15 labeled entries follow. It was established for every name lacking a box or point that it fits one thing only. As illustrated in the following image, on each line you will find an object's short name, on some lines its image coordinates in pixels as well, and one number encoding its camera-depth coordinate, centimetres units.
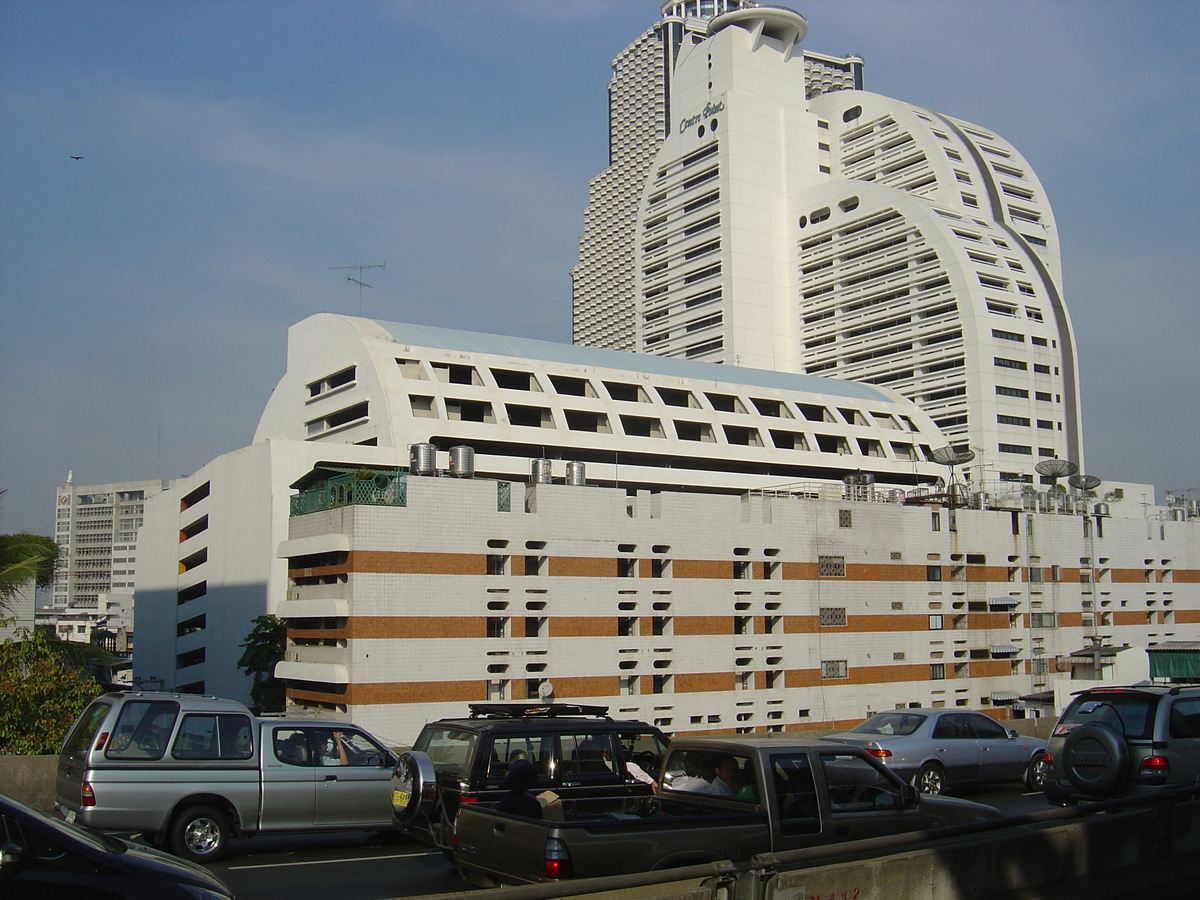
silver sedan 1953
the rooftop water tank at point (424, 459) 3669
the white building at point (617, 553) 3234
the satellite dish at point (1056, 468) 5100
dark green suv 1365
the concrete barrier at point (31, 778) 1689
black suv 1314
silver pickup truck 1314
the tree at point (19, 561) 2123
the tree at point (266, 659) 3678
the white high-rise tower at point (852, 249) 8094
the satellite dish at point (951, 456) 5127
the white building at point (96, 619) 13850
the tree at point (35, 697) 1975
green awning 4059
